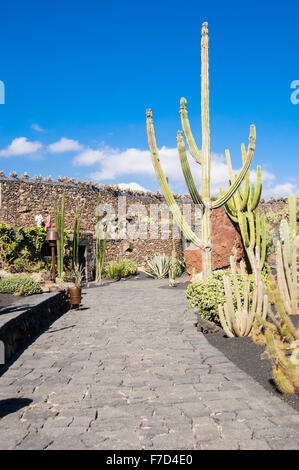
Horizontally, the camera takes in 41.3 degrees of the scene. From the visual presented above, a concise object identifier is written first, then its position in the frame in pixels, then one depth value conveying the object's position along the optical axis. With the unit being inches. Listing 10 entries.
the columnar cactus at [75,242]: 567.5
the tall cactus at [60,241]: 497.0
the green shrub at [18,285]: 356.5
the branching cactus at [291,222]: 263.0
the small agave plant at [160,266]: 693.3
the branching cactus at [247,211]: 413.7
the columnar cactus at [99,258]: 615.0
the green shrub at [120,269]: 673.9
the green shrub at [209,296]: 257.6
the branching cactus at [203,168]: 278.5
